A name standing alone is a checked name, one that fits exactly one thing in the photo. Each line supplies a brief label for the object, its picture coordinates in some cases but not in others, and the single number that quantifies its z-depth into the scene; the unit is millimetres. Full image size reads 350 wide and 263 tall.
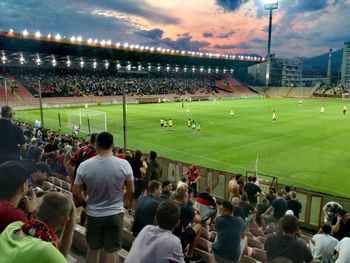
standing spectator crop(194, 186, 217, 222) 7883
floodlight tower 87806
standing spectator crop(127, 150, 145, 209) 9969
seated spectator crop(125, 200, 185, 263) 3262
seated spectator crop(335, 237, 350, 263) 5536
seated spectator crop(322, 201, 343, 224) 9141
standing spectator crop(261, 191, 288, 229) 9633
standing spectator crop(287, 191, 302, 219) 10383
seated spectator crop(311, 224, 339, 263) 6449
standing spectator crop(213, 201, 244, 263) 5609
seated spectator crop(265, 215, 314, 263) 4730
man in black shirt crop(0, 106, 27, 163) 6809
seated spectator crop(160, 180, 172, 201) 7473
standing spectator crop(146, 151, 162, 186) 10023
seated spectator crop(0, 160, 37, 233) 2953
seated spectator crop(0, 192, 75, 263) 2193
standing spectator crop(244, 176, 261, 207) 11445
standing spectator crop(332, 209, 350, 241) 7809
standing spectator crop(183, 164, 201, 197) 14858
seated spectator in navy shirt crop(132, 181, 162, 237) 5066
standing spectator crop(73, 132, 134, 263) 4720
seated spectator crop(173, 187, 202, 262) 5785
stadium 15297
